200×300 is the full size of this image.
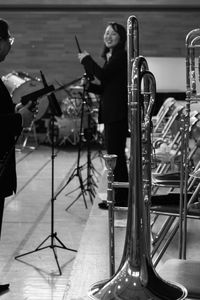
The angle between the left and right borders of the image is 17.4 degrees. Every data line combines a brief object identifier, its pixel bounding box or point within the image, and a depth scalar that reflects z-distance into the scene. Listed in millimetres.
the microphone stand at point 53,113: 4699
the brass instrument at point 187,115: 3279
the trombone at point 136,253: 2170
